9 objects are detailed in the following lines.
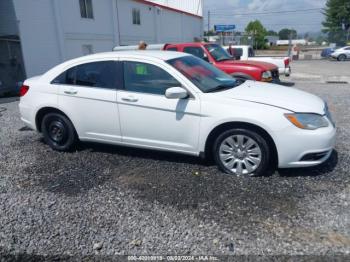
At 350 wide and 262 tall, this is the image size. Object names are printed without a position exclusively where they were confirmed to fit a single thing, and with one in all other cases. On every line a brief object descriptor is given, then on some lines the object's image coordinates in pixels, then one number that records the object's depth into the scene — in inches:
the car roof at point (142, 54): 168.3
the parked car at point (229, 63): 331.6
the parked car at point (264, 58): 461.4
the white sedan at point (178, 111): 139.4
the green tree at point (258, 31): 2285.1
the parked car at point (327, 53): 1326.3
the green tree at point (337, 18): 1949.6
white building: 538.9
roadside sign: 1605.6
